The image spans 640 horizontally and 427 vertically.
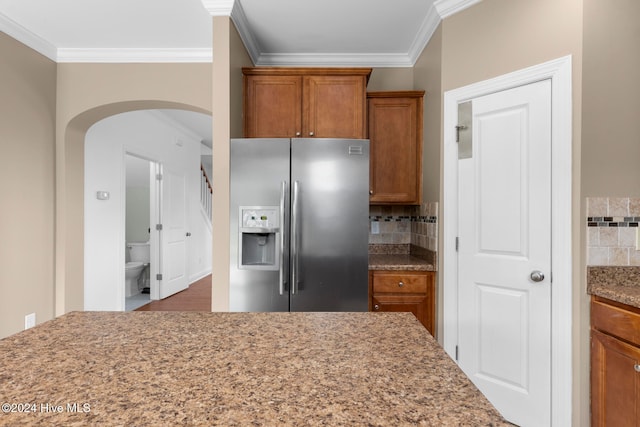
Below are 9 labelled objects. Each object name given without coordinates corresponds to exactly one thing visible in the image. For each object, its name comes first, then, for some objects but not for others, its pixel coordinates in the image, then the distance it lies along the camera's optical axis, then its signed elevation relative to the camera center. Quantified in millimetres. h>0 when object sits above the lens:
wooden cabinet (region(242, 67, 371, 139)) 2602 +898
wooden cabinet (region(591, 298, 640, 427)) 1438 -723
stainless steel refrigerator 2225 -56
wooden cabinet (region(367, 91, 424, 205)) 2732 +573
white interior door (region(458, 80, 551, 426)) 1874 -249
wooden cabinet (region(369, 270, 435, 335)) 2406 -581
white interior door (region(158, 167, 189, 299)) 4793 -346
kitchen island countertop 522 -327
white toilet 4825 -785
